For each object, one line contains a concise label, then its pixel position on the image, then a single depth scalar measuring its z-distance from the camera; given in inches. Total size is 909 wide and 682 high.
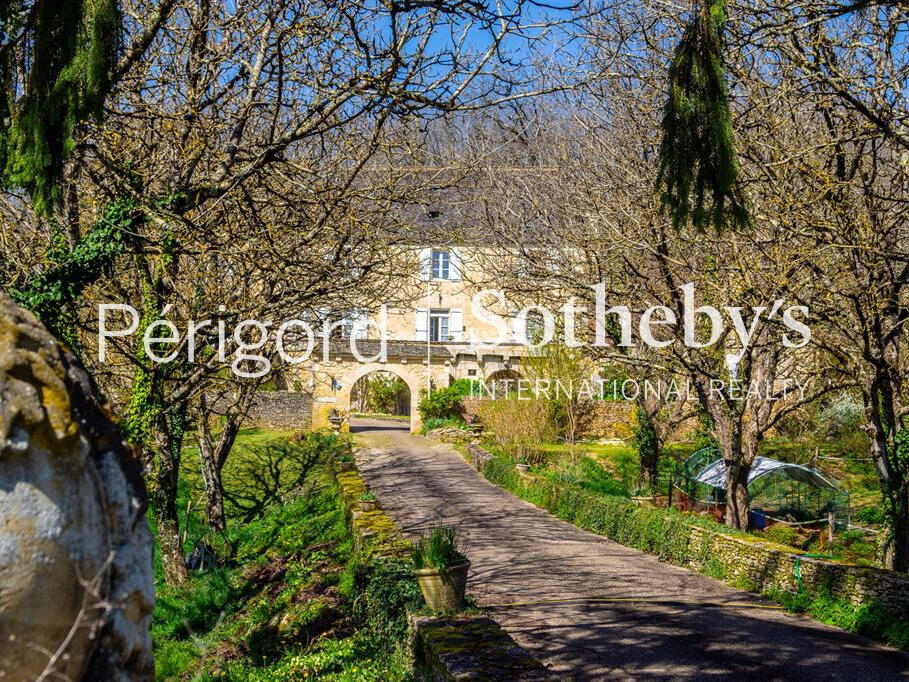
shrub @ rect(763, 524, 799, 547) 723.4
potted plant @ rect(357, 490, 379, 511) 580.6
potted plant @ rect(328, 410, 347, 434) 1263.5
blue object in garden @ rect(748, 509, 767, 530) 807.7
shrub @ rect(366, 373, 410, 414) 1804.9
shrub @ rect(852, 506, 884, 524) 840.9
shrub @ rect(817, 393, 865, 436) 1074.7
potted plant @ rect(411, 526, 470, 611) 367.2
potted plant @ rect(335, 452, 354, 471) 831.7
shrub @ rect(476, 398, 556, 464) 1030.4
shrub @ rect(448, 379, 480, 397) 1403.8
